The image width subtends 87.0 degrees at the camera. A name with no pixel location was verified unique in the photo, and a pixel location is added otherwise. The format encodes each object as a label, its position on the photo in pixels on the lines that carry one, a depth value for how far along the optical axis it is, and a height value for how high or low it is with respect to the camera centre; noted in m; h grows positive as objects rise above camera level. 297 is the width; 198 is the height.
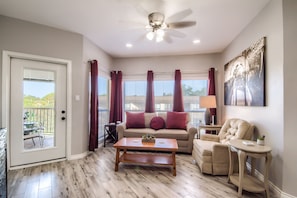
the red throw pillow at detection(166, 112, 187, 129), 4.28 -0.55
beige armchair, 2.66 -0.92
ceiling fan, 2.45 +1.26
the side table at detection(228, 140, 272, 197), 2.02 -0.81
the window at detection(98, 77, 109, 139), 4.61 -0.05
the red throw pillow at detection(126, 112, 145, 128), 4.41 -0.56
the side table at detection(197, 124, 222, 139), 3.83 -0.65
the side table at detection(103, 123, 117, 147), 4.70 -0.97
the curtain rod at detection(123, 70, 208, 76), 4.83 +0.89
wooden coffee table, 2.81 -1.04
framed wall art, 2.50 +0.44
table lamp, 4.05 -0.06
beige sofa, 3.85 -0.83
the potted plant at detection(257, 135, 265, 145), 2.23 -0.57
